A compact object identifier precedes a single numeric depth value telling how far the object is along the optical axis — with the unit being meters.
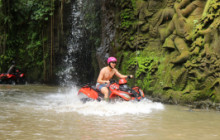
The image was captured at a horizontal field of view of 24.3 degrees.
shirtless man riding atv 14.70
